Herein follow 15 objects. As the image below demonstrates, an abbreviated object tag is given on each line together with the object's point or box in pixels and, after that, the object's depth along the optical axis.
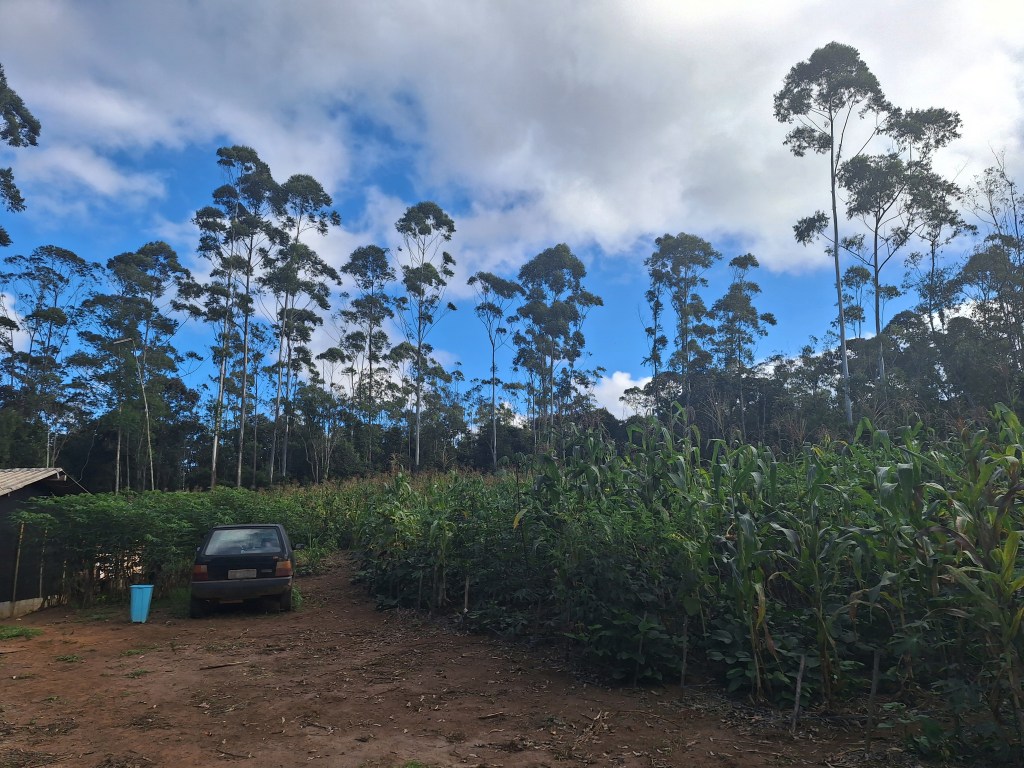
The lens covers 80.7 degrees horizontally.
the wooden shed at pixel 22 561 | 9.12
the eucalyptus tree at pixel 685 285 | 39.03
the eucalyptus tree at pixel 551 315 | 41.06
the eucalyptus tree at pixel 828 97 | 24.61
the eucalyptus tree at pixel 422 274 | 38.72
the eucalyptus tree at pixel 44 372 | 32.62
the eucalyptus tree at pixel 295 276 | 36.31
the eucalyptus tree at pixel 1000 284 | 22.40
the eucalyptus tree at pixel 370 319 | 40.50
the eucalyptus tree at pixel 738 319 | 38.91
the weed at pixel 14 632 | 7.75
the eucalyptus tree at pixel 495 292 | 41.66
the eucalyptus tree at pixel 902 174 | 25.28
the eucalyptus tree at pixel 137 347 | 32.00
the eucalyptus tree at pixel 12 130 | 21.77
